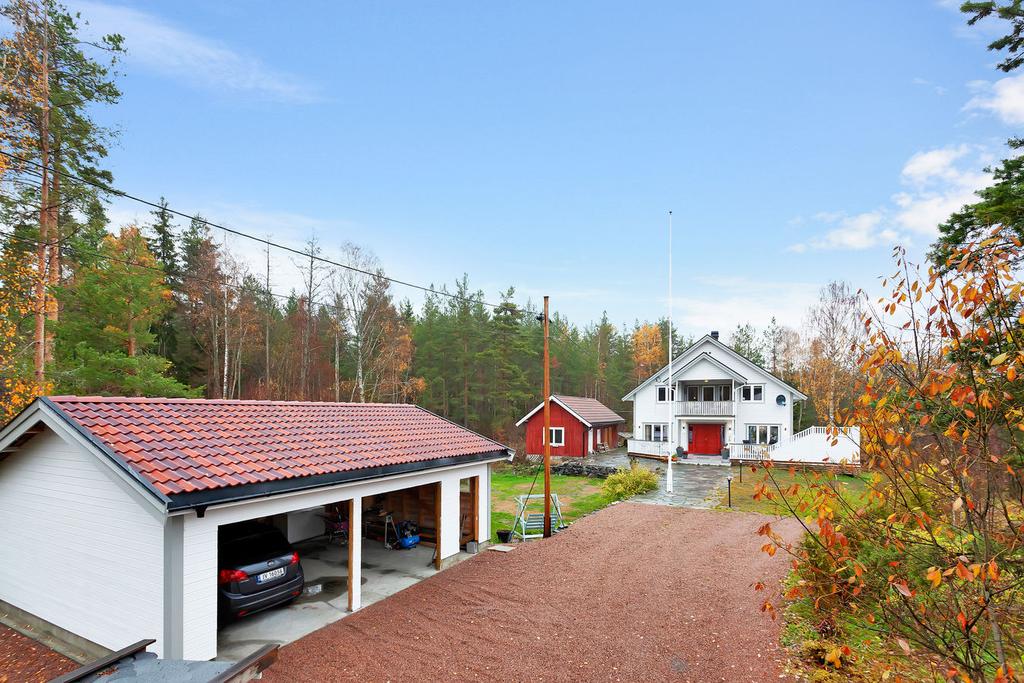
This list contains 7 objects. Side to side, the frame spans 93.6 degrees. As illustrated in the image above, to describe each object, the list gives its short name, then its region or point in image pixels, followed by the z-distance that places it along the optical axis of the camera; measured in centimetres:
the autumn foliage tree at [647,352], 5184
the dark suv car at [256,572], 795
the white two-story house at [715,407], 3111
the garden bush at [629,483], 2003
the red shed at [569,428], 3319
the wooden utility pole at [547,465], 1298
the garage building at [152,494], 640
